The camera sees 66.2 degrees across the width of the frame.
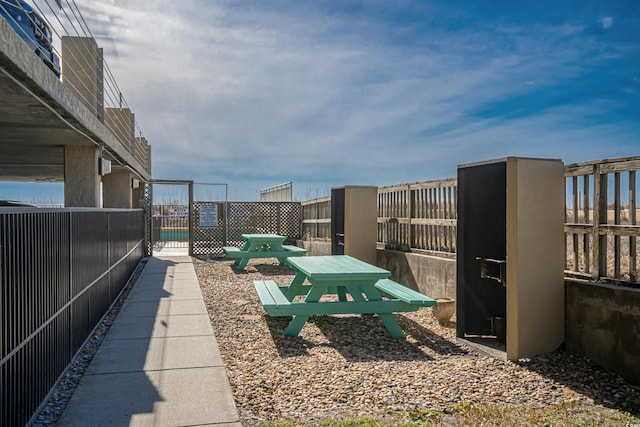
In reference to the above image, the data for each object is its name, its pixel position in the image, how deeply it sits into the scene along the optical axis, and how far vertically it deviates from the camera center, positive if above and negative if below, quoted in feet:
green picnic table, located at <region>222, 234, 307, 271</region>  40.71 -2.91
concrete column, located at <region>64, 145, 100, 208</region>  28.32 +2.32
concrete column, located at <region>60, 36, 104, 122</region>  28.14 +8.86
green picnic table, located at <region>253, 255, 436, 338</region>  17.72 -3.12
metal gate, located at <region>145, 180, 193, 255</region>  52.16 -0.92
